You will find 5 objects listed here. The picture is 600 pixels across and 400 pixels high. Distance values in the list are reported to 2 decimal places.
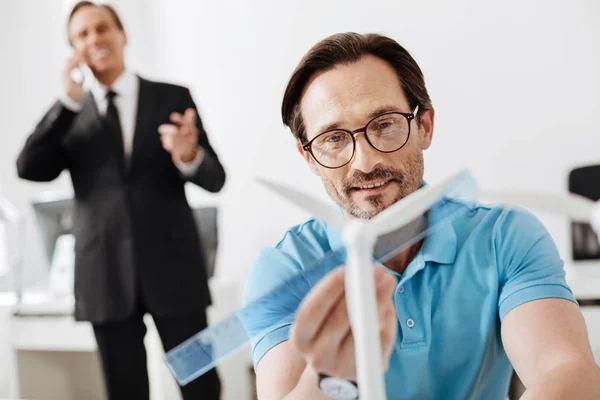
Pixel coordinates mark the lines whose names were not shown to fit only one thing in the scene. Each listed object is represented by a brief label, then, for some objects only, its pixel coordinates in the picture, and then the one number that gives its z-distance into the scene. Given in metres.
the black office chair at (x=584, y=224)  2.11
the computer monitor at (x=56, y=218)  2.51
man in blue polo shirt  0.70
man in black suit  1.61
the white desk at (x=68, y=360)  2.28
